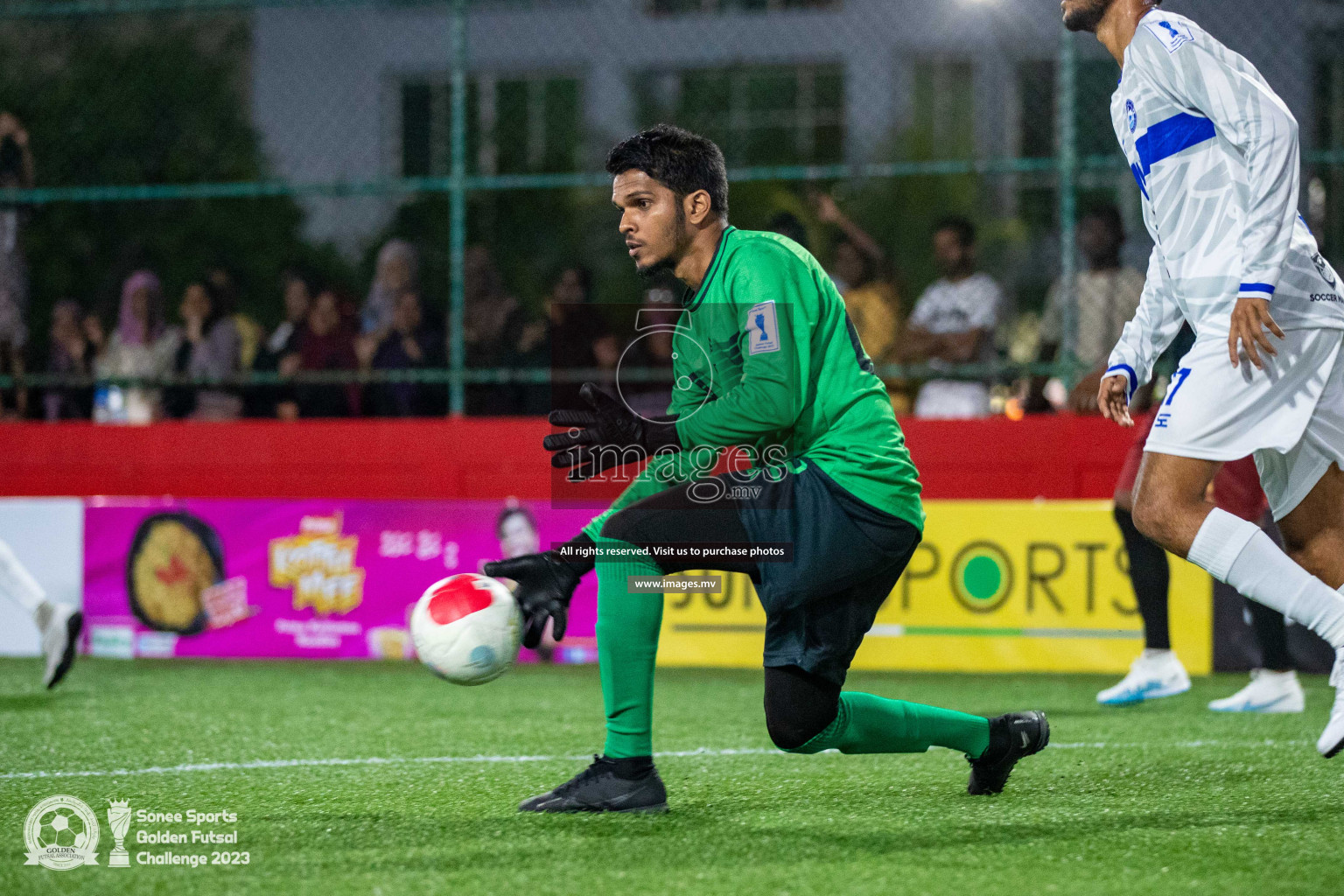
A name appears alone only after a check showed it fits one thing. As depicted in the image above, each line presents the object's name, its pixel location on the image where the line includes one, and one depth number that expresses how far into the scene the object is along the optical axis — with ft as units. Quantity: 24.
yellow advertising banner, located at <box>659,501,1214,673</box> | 45.88
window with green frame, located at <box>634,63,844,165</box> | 159.63
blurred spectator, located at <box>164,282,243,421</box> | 61.41
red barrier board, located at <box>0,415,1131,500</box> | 52.65
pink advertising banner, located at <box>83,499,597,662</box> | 50.37
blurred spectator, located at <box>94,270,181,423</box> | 61.11
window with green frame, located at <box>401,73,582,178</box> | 128.26
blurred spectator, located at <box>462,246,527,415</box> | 55.88
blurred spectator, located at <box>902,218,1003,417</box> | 53.42
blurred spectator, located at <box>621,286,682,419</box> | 55.98
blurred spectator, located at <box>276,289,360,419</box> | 57.62
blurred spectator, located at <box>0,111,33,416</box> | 59.11
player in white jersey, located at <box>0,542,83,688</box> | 40.91
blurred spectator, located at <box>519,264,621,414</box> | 55.62
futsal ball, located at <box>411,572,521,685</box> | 23.91
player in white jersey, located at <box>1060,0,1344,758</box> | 24.90
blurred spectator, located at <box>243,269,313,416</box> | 59.36
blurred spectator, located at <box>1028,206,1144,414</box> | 50.19
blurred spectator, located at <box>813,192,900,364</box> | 54.60
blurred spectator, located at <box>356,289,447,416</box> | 57.11
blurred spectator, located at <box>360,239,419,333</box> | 60.13
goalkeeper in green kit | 22.93
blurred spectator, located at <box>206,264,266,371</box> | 63.10
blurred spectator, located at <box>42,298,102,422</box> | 59.82
